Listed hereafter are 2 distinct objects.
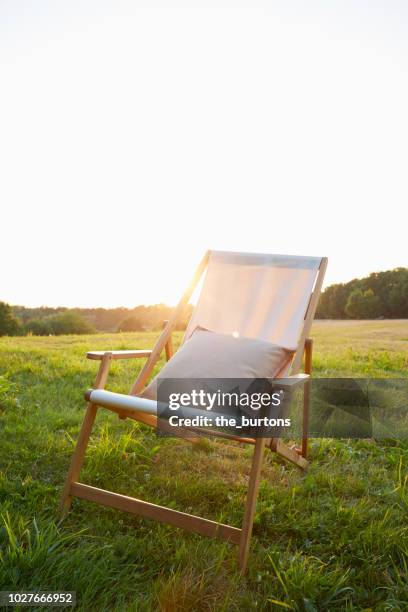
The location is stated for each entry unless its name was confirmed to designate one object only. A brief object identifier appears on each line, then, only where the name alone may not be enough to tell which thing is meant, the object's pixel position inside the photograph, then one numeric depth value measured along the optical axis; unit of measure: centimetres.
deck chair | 207
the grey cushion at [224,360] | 249
